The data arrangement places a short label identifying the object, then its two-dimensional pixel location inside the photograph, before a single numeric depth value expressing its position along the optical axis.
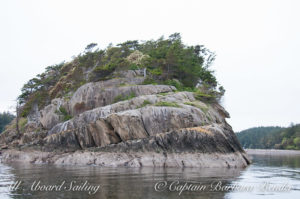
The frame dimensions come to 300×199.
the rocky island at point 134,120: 31.28
